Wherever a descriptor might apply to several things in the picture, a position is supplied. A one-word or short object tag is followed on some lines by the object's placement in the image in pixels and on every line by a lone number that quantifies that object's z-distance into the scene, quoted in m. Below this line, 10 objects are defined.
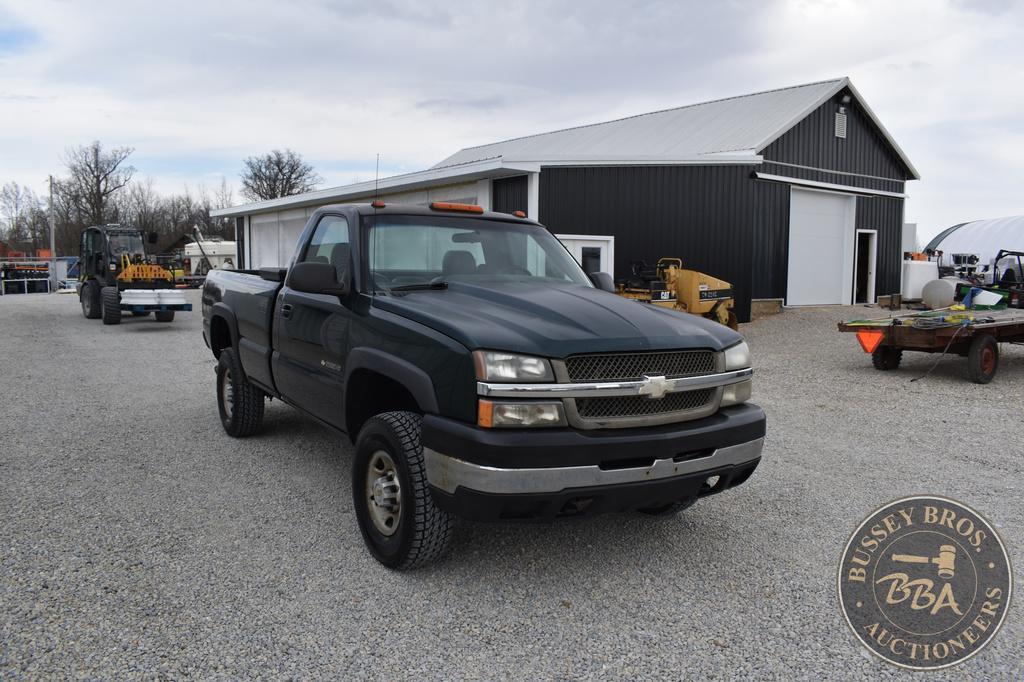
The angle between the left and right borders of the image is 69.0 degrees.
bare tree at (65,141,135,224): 60.41
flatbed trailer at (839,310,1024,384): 9.80
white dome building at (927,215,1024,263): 48.34
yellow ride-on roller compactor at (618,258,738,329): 15.20
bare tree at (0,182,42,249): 70.56
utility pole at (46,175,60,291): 41.09
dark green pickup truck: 3.24
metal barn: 16.77
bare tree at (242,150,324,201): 59.81
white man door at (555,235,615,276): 16.69
